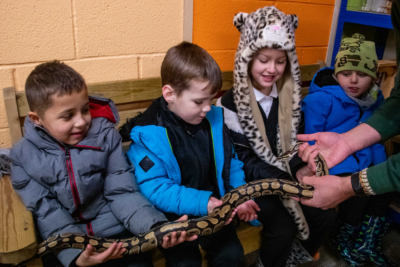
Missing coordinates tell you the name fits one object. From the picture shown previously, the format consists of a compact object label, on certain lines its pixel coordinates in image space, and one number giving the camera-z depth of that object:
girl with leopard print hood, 1.93
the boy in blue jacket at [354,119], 2.35
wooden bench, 1.23
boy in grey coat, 1.48
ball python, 1.42
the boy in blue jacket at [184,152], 1.65
